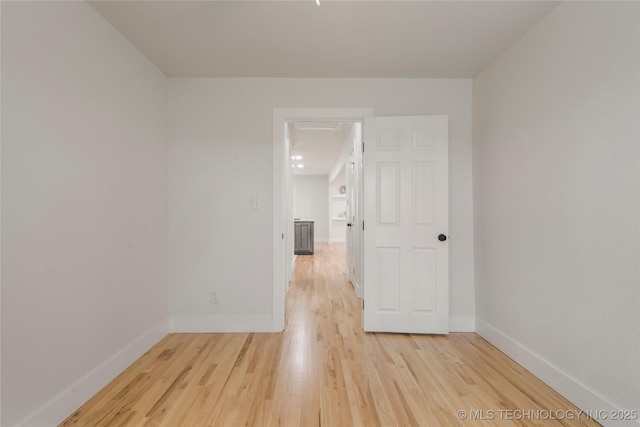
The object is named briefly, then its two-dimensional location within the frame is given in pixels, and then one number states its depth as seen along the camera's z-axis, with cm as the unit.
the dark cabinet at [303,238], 827
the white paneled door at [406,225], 283
